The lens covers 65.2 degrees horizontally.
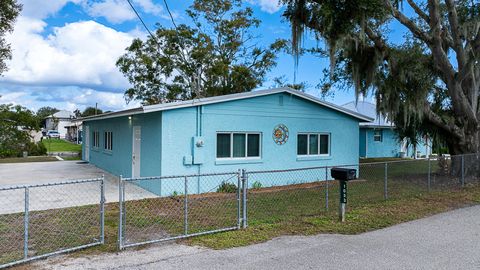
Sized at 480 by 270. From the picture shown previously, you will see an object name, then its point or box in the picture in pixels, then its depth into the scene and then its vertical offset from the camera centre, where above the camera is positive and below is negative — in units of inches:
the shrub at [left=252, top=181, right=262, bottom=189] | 498.3 -62.2
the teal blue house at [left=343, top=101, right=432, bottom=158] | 1041.8 -14.9
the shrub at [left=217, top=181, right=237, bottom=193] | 458.6 -61.2
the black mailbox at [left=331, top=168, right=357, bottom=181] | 278.7 -26.3
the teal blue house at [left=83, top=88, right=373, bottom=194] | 443.5 +4.6
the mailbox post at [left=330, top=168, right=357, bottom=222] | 279.2 -29.5
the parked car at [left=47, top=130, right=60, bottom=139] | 2585.1 +24.4
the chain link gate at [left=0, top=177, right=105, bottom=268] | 217.6 -65.6
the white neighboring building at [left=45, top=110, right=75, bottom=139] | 2943.2 +84.6
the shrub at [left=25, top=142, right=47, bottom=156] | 1099.1 -34.4
